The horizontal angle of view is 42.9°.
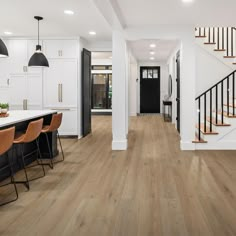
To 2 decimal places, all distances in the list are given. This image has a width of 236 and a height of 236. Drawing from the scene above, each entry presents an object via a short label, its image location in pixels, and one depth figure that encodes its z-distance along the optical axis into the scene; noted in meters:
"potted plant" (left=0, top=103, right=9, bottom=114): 4.72
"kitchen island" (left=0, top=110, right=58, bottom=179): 4.32
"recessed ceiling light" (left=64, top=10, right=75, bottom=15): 5.45
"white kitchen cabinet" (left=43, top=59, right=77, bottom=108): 7.98
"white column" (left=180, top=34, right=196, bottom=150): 6.43
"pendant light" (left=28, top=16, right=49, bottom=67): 6.04
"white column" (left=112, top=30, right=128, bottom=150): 6.55
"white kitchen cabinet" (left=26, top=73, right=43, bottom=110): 8.09
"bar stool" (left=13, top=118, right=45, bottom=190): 4.09
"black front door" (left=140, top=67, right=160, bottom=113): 15.20
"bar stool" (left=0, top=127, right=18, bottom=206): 3.25
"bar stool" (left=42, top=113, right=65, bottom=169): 5.08
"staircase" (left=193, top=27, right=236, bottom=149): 6.59
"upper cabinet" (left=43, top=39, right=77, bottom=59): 7.94
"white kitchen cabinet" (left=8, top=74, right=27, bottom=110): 8.15
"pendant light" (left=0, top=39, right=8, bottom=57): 4.56
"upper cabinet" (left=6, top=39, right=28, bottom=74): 8.05
